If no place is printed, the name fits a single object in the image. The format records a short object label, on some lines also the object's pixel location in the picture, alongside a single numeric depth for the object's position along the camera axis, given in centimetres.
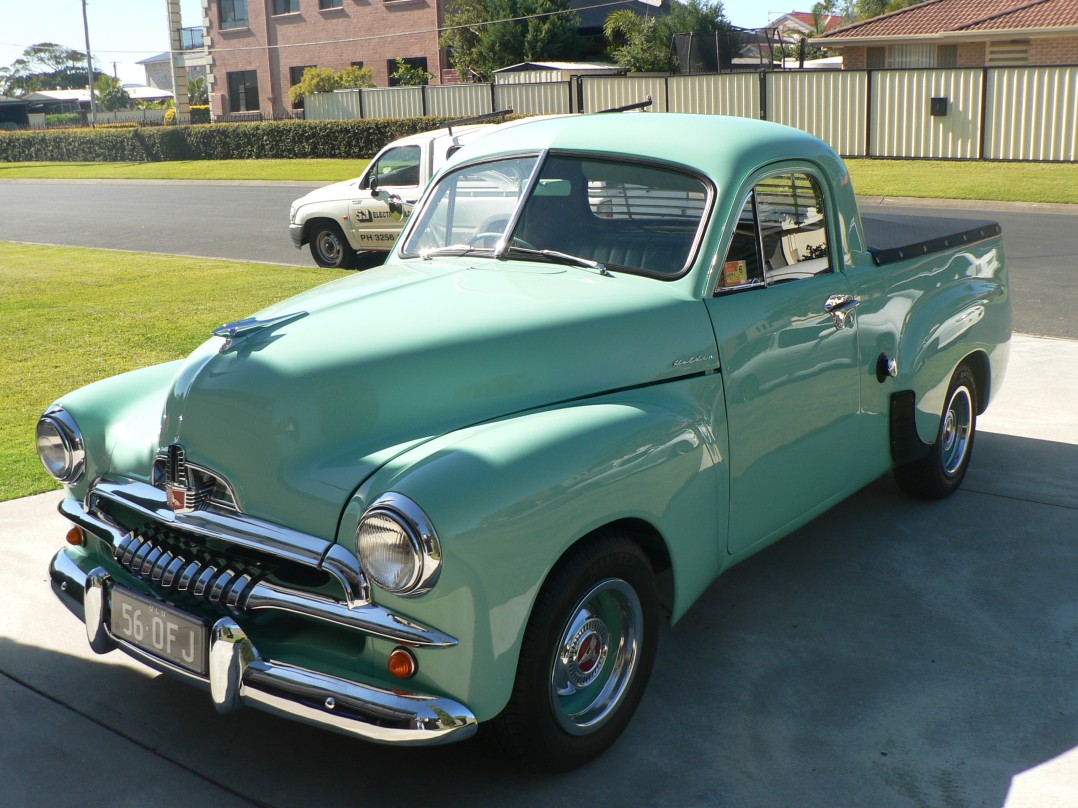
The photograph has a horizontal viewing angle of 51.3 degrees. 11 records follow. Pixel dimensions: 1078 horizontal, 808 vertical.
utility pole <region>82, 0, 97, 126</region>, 5704
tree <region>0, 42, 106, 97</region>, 11362
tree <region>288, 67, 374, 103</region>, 4088
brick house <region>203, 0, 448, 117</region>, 4231
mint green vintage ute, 287
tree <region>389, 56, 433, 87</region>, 4053
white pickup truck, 1278
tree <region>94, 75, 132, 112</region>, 9512
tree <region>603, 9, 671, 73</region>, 3603
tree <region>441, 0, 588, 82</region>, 3919
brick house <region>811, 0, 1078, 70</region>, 2988
